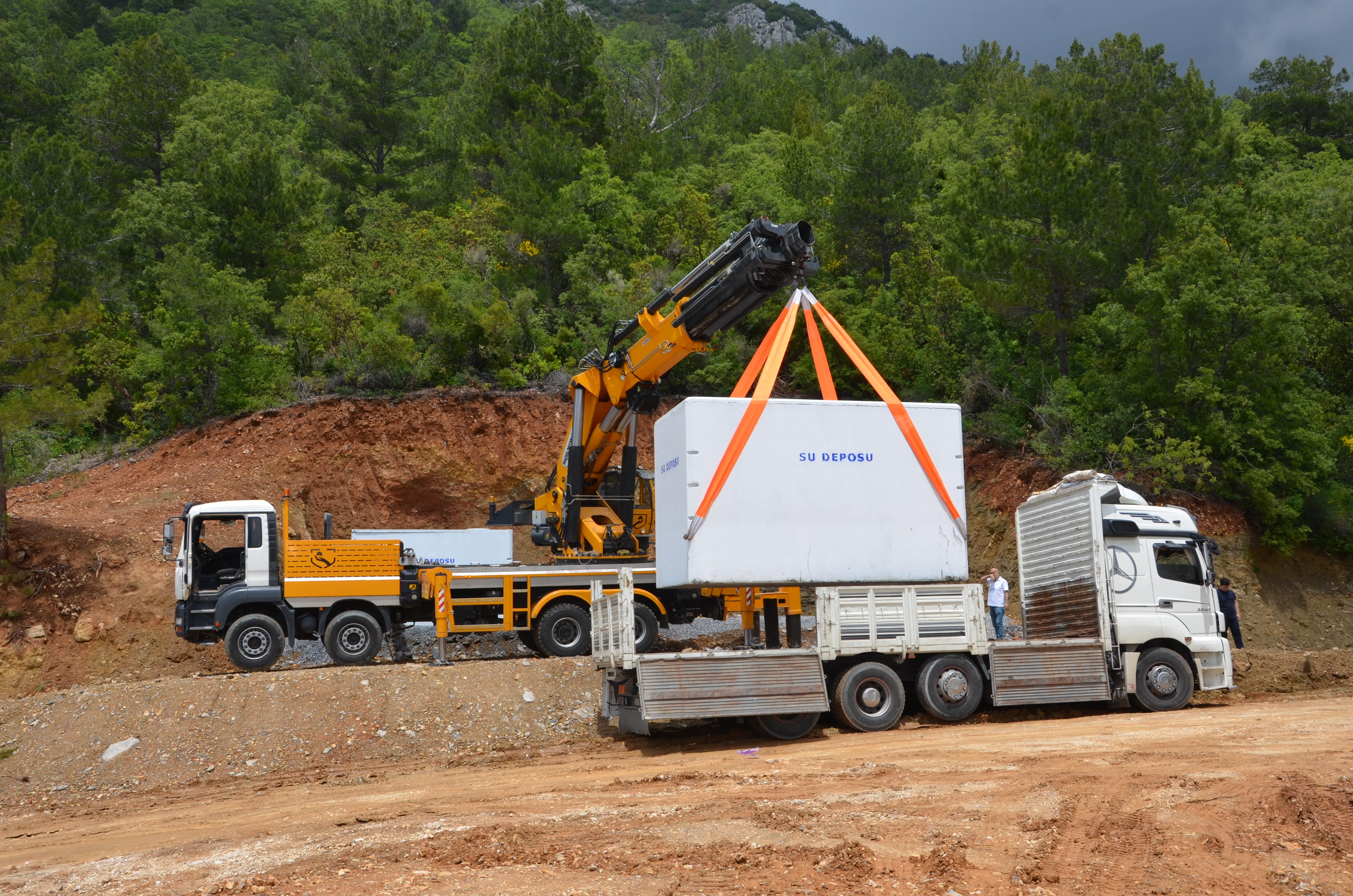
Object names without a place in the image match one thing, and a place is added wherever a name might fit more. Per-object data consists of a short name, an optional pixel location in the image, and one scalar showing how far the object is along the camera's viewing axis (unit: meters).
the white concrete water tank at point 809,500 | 11.88
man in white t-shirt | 16.33
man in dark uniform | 16.03
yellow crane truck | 16.84
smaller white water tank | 19.98
